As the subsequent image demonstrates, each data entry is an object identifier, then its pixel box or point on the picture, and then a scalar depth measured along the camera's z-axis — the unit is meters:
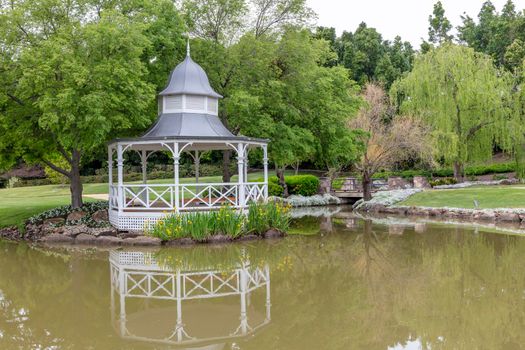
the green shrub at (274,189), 28.83
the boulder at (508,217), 19.89
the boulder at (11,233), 17.29
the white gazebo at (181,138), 15.88
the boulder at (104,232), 15.69
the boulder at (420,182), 34.44
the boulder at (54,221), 16.97
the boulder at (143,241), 14.72
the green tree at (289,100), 19.59
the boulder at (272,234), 15.94
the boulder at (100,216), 17.16
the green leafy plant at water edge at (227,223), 15.08
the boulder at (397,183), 34.44
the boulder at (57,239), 15.78
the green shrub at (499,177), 34.53
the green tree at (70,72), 15.19
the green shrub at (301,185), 30.17
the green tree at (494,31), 47.66
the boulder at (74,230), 15.95
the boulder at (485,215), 20.57
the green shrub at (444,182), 32.96
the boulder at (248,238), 15.34
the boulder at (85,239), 15.54
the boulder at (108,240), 15.19
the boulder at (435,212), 22.80
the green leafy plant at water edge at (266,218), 15.75
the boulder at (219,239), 14.80
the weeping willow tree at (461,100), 29.73
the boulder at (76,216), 17.09
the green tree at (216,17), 20.02
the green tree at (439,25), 51.06
